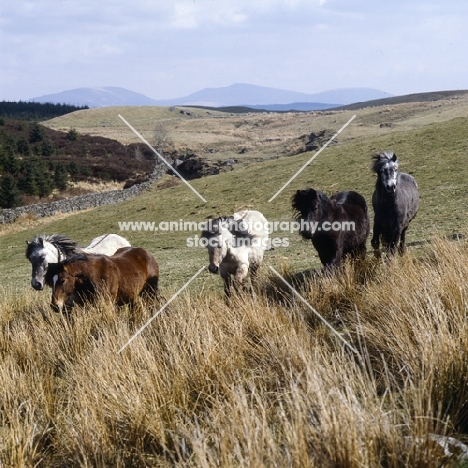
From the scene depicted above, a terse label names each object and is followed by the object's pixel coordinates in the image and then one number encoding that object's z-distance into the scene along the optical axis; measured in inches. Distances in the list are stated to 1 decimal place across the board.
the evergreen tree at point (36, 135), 3010.3
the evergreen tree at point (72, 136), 3299.7
